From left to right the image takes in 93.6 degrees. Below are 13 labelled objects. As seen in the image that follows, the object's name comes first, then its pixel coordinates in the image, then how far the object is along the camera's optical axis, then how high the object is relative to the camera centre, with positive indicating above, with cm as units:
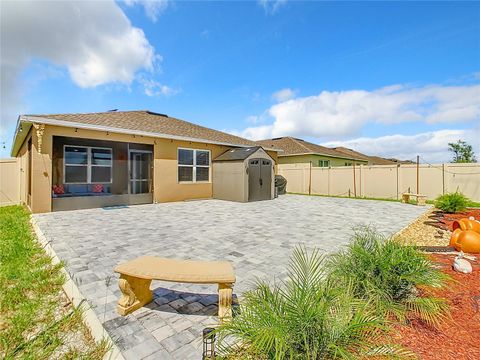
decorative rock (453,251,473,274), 326 -124
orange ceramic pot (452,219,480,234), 489 -96
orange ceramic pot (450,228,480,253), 428 -117
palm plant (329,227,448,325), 218 -102
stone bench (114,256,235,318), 230 -101
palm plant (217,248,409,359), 153 -106
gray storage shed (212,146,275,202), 1207 +21
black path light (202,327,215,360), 166 -126
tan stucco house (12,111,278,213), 829 +84
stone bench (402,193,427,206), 1179 -98
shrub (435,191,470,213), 859 -85
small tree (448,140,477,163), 2491 +338
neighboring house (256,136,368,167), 2106 +242
